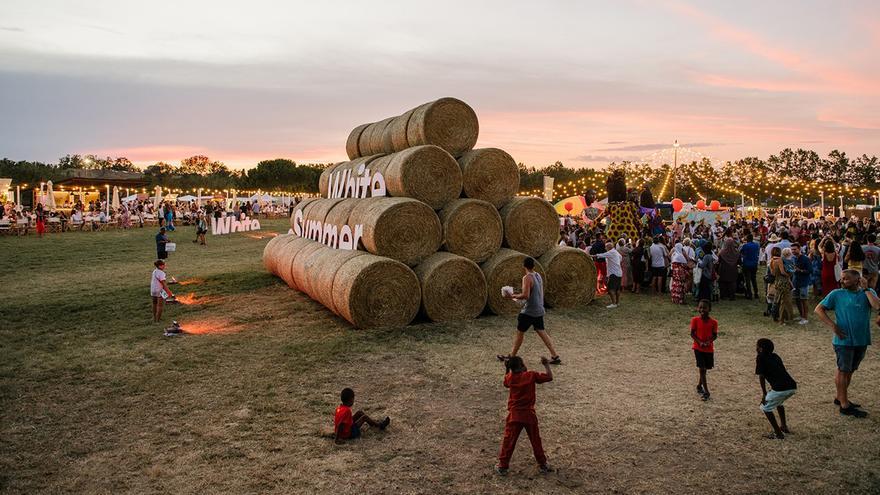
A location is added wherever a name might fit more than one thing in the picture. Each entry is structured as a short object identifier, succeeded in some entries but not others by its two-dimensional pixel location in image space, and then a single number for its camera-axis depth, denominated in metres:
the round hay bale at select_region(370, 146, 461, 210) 12.75
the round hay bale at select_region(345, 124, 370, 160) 18.09
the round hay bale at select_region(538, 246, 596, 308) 13.58
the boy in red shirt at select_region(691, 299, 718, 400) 7.90
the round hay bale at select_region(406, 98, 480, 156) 13.57
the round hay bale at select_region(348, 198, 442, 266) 12.00
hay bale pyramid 11.59
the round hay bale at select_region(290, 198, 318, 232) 18.64
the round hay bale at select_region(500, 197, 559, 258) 13.57
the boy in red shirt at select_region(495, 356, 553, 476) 5.69
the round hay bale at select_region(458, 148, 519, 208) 13.58
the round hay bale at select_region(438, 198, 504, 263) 12.73
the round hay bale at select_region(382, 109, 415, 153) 14.52
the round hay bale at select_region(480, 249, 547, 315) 12.77
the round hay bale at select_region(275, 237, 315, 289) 15.53
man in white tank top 9.40
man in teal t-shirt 7.09
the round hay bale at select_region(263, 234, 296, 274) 17.30
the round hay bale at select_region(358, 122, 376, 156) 17.15
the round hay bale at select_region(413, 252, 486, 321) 11.91
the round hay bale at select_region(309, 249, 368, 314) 12.10
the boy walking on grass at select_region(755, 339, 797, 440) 6.42
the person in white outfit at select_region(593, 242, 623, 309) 13.98
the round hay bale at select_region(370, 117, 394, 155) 15.99
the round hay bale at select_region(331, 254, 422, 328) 11.15
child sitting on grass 6.47
